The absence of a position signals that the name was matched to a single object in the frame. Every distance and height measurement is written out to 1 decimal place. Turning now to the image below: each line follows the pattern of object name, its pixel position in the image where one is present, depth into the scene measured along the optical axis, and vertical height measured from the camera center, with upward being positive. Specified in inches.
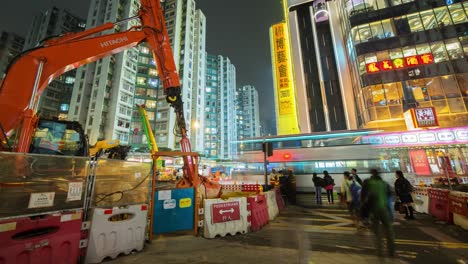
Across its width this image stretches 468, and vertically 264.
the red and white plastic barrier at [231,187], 552.5 -45.7
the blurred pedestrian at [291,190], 487.2 -50.4
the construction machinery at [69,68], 186.2 +122.1
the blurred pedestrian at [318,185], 470.5 -37.8
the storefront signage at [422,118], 719.1 +185.8
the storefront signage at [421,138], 689.4 +109.3
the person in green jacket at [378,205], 173.9 -35.4
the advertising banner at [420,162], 697.0 +18.2
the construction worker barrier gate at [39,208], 130.1 -23.8
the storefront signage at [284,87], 1062.4 +465.8
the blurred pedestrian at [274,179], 563.5 -26.1
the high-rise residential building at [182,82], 1921.8 +1014.6
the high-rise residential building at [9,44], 2449.3 +1770.4
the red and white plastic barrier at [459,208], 252.2 -57.5
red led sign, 853.8 +475.1
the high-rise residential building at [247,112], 4503.0 +1467.0
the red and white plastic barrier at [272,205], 318.2 -60.4
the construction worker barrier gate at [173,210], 222.7 -43.6
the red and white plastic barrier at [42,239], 126.2 -44.1
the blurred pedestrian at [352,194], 295.0 -40.7
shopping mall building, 722.8 +422.7
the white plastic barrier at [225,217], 227.1 -55.5
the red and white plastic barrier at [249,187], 518.6 -42.0
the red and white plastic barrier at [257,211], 257.8 -56.7
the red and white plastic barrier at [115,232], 162.7 -52.1
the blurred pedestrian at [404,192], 316.3 -42.2
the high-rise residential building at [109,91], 1696.6 +792.1
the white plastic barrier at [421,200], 355.6 -63.4
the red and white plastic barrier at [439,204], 291.9 -61.7
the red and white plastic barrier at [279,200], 401.6 -63.6
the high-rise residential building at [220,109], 3228.3 +1152.9
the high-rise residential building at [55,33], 1985.7 +1734.0
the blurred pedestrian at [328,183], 471.8 -33.6
